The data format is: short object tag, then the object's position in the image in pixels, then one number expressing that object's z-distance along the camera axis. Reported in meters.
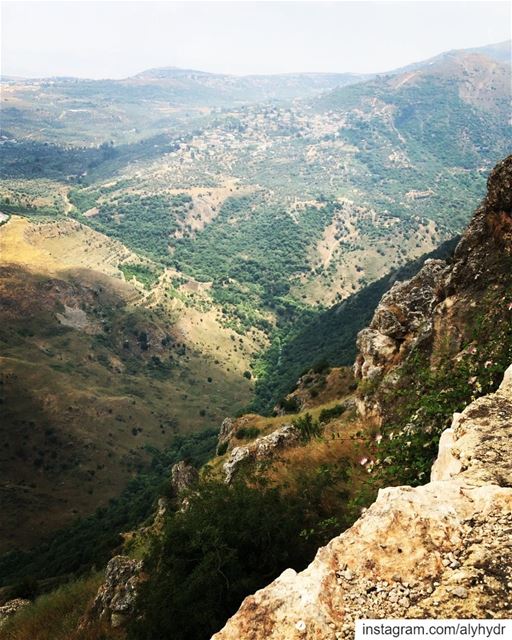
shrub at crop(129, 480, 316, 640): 14.97
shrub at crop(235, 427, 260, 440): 48.28
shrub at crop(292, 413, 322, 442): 29.77
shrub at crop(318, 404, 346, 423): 39.02
